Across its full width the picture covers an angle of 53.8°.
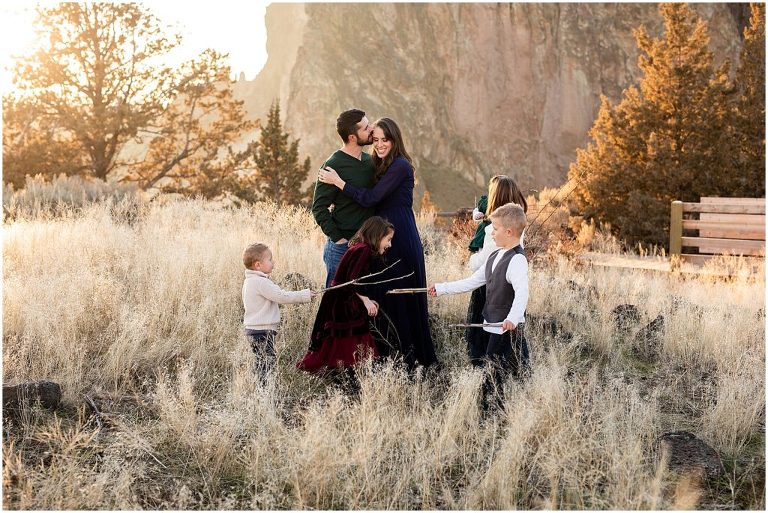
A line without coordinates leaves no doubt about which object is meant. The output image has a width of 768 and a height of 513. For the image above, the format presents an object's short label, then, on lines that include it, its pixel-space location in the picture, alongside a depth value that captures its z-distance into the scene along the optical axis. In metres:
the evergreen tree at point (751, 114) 15.29
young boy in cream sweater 4.67
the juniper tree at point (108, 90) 19.53
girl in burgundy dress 4.72
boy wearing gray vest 4.32
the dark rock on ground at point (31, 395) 4.34
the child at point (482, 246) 4.82
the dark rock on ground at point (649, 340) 6.31
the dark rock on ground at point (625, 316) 6.83
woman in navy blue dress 4.85
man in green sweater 4.93
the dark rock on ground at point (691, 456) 3.74
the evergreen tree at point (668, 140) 14.67
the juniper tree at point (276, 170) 20.59
